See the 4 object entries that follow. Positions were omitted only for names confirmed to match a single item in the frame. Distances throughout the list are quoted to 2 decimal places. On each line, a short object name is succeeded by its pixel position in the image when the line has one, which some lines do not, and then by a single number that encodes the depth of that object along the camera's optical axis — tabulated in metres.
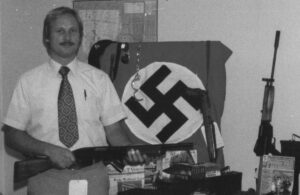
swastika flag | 2.70
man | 2.35
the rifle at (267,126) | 2.63
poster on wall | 2.97
